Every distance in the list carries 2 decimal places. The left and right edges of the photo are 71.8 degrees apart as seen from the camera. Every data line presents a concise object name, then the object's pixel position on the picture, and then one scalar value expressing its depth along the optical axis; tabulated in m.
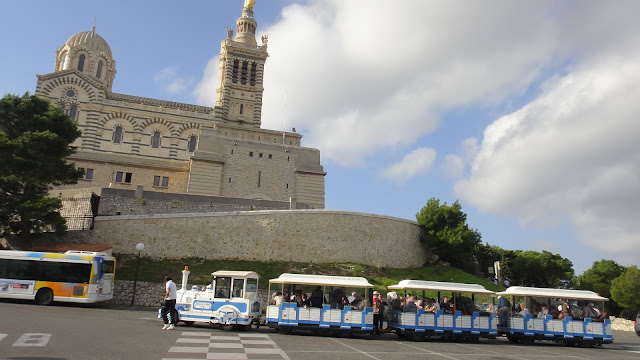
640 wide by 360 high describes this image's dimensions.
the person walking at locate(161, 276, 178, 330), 12.86
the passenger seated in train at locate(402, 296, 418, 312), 15.03
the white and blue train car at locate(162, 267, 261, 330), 13.98
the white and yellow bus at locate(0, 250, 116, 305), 17.33
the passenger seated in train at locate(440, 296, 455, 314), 15.24
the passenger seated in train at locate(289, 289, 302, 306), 14.31
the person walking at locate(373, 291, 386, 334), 15.26
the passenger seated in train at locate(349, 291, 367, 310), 14.35
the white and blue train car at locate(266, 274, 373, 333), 14.12
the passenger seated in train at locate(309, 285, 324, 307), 14.29
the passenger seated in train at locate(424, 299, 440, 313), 15.11
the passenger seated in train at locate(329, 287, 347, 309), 14.31
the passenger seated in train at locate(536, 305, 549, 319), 15.87
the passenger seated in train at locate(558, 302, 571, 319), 16.00
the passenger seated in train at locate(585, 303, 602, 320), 15.97
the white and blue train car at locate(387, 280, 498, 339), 14.84
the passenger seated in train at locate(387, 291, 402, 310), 15.45
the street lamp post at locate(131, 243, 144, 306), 20.75
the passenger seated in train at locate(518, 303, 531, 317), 15.90
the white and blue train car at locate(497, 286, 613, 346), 15.74
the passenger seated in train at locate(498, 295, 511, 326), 16.12
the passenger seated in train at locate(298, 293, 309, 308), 14.22
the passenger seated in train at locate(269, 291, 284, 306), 14.41
